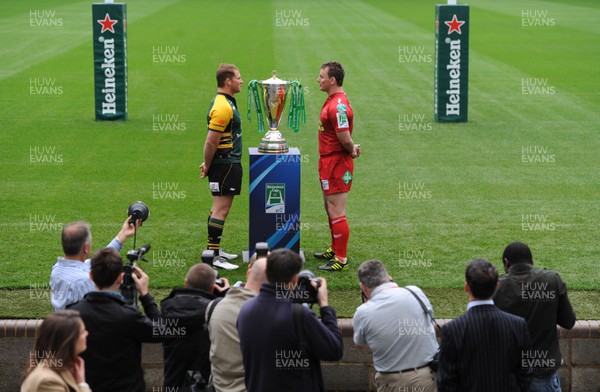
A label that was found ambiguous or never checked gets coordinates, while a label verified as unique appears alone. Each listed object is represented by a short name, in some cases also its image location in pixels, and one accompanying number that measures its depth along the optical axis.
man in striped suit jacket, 12.61
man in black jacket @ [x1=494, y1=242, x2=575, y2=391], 14.25
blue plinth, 21.45
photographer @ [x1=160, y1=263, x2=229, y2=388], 13.50
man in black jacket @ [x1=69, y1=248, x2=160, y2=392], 12.90
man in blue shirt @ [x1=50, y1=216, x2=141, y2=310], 14.39
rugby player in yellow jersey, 21.17
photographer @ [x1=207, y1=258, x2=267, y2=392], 12.91
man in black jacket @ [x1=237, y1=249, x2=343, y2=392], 12.19
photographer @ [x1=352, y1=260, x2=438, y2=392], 13.42
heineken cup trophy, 21.59
